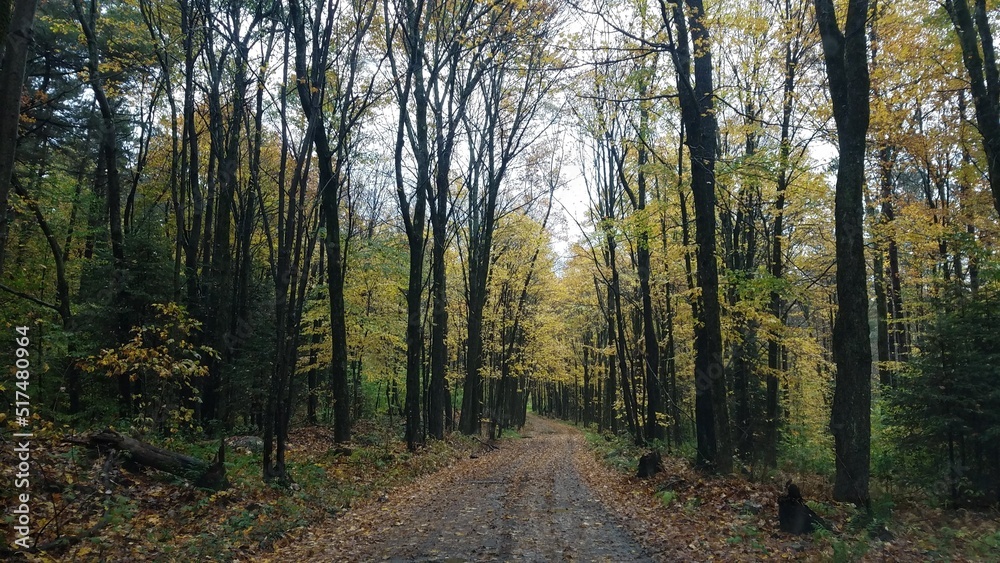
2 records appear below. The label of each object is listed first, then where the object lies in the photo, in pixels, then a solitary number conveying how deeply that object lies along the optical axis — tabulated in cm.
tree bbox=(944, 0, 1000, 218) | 852
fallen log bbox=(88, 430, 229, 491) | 772
